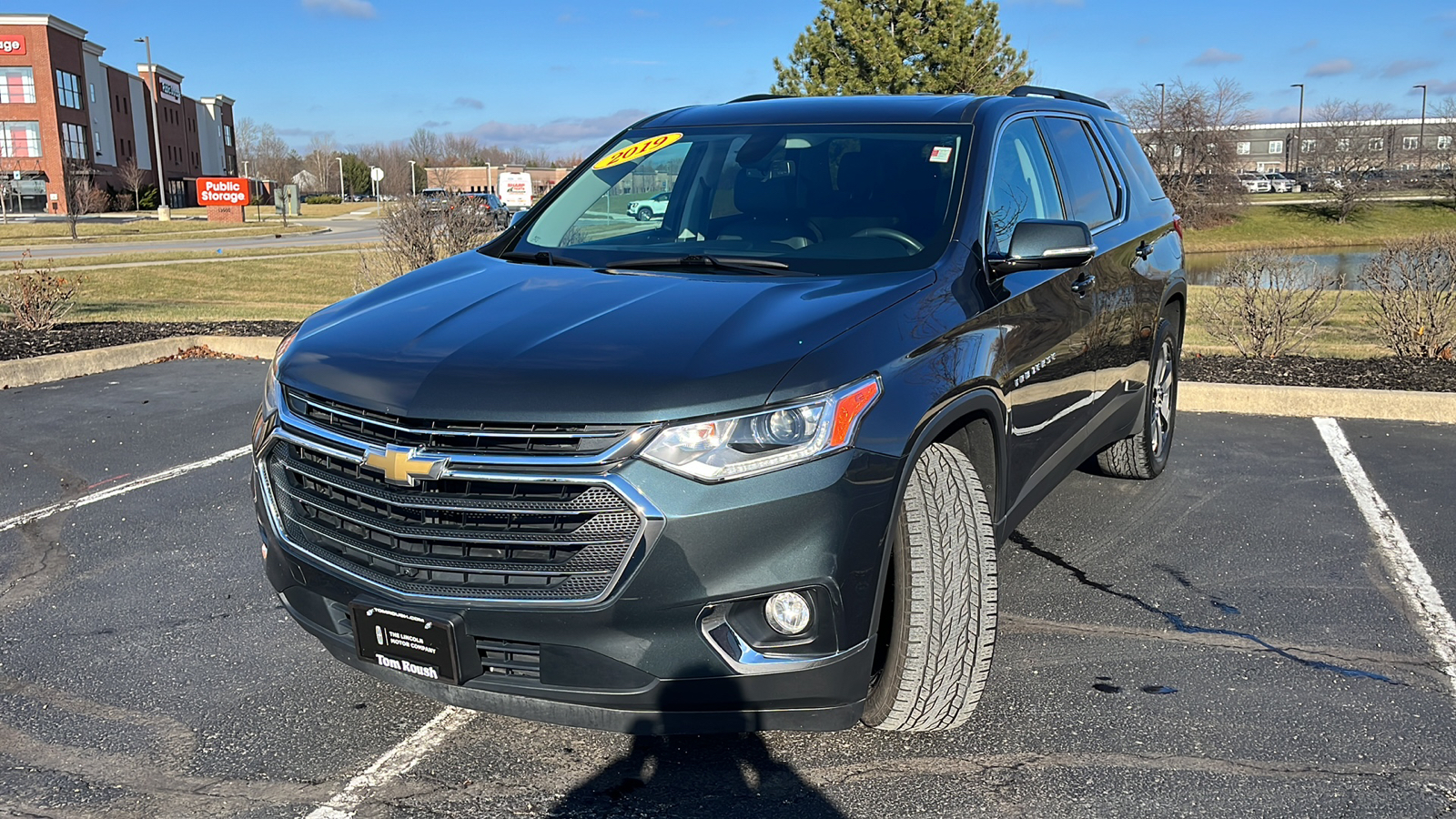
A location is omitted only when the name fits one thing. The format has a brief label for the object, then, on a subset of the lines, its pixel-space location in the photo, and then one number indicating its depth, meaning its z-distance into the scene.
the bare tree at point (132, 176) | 63.59
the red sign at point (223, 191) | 55.75
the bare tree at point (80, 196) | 38.59
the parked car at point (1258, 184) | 76.53
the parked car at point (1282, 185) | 80.09
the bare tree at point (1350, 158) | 57.75
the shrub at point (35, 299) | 11.28
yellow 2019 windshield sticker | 4.75
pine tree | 32.69
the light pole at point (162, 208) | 56.91
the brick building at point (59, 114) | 67.69
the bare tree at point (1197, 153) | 50.16
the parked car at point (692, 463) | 2.68
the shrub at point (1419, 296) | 9.55
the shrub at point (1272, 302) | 9.96
